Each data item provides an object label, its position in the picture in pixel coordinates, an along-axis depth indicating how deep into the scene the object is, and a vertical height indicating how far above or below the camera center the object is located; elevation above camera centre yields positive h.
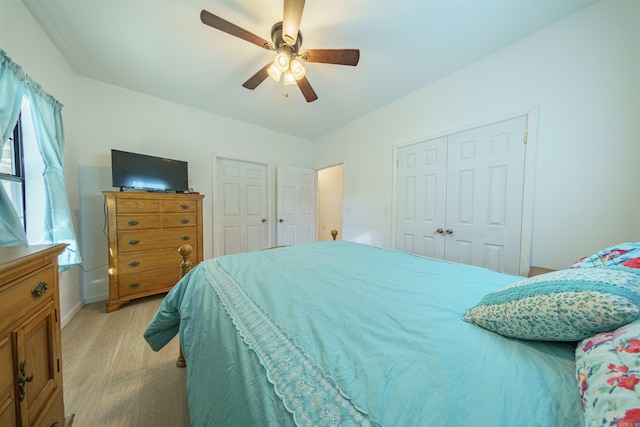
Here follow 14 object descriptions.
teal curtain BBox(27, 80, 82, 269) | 1.55 +0.23
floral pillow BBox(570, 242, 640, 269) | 0.67 -0.18
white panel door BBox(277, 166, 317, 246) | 3.65 -0.01
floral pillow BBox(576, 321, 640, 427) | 0.29 -0.29
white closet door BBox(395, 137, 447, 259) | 2.27 +0.11
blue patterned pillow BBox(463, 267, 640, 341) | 0.45 -0.24
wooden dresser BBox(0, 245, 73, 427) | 0.62 -0.49
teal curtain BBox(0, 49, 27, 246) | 1.09 +0.50
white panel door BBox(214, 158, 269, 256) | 3.19 -0.05
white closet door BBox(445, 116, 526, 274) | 1.79 +0.11
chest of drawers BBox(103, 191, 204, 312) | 2.08 -0.40
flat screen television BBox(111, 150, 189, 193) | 2.18 +0.36
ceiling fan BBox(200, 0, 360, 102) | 1.26 +1.12
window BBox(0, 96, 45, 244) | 1.50 +0.20
